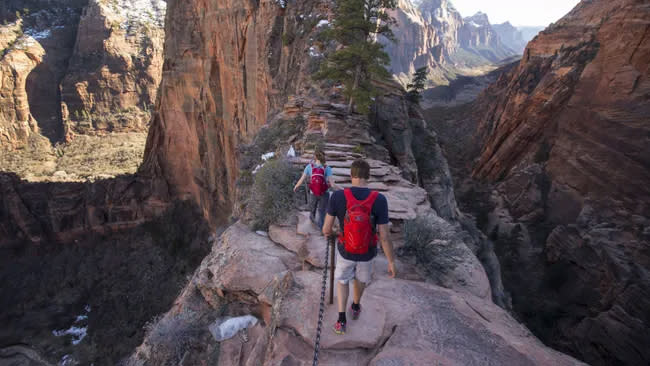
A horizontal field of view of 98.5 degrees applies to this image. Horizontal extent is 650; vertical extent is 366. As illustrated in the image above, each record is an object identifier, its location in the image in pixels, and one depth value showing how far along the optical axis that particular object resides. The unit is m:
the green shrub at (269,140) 10.48
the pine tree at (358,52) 10.12
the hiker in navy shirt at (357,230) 2.57
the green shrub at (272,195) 5.54
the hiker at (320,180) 4.50
